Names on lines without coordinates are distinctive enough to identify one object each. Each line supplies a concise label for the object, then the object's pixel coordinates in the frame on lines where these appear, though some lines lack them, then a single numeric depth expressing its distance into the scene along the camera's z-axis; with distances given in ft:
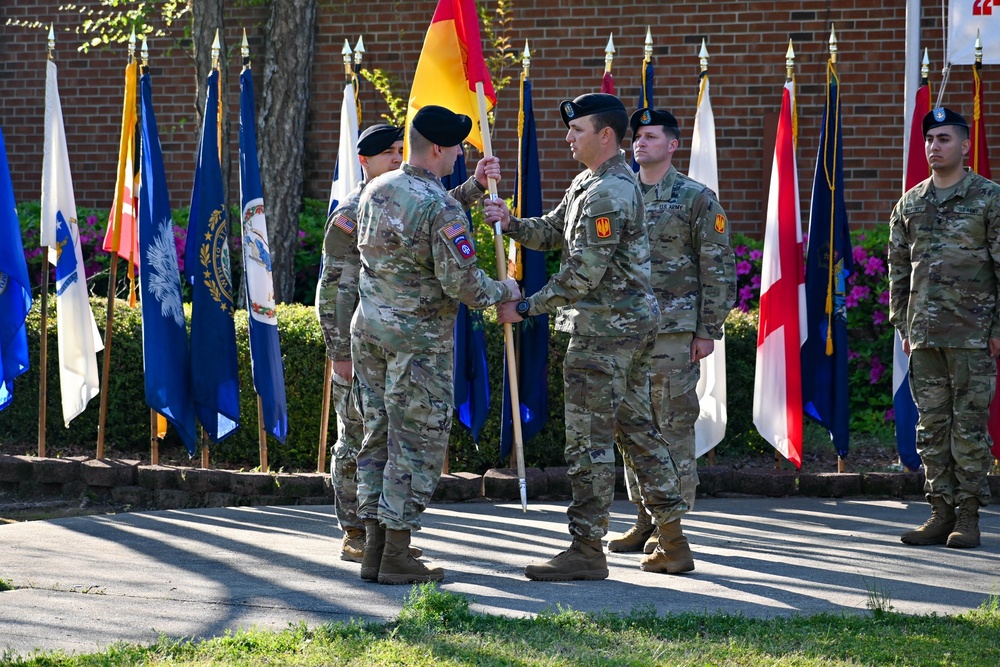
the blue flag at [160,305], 48.39
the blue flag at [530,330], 49.52
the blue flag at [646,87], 50.06
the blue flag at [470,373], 49.16
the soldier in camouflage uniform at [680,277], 38.45
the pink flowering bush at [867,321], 61.77
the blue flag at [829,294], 50.19
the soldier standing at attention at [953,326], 40.16
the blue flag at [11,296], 50.16
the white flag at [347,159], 49.93
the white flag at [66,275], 50.49
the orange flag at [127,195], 51.01
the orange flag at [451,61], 41.91
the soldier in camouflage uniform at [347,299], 36.63
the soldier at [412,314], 32.76
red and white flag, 49.32
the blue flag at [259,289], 48.85
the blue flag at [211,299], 48.91
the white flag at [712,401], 48.70
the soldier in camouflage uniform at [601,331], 33.78
